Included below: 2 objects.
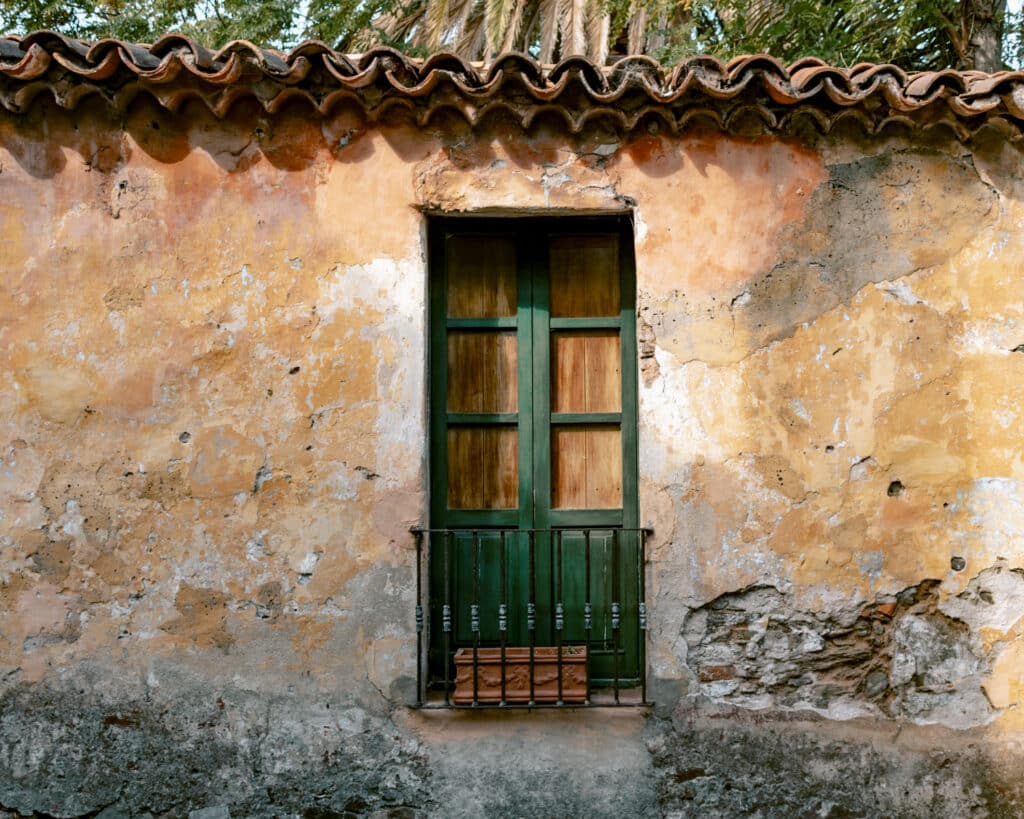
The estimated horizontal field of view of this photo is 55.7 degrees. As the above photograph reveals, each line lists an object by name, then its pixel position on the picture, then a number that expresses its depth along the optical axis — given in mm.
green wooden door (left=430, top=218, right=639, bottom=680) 4172
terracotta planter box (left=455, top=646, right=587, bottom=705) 3891
